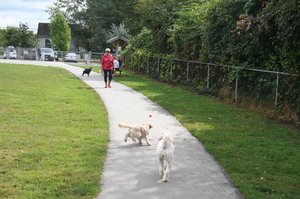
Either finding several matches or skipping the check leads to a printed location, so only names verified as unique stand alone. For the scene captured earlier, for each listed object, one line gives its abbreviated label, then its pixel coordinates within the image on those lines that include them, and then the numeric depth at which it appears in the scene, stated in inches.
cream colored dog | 380.2
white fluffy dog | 279.4
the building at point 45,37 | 3743.6
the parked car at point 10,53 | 2751.0
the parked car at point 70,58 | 2652.6
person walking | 889.5
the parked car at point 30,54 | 2837.1
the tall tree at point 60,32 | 3169.3
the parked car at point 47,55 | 2677.2
